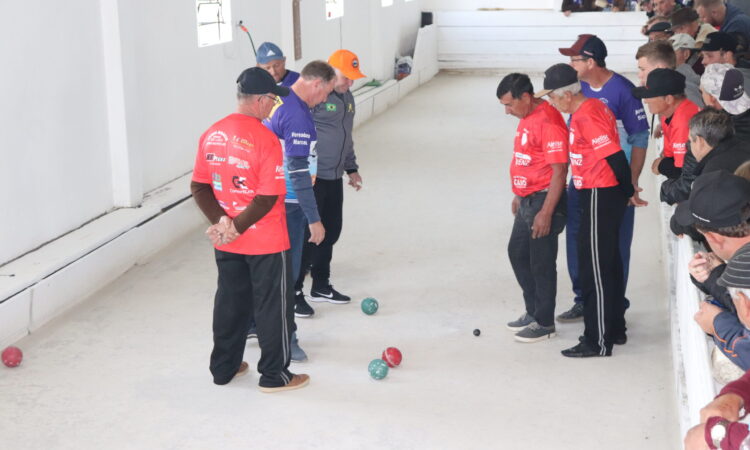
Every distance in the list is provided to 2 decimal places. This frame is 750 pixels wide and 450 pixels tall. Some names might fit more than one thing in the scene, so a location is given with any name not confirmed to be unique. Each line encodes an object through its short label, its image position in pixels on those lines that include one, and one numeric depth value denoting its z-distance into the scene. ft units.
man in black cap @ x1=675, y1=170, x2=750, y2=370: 8.72
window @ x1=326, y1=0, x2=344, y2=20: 38.23
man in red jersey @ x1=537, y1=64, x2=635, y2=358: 14.58
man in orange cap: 16.96
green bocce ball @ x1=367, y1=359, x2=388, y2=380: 14.67
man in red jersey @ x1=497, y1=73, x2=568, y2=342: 14.92
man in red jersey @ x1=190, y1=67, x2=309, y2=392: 12.98
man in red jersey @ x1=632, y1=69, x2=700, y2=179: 14.65
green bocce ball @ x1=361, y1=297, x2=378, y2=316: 17.57
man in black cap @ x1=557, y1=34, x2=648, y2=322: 16.33
